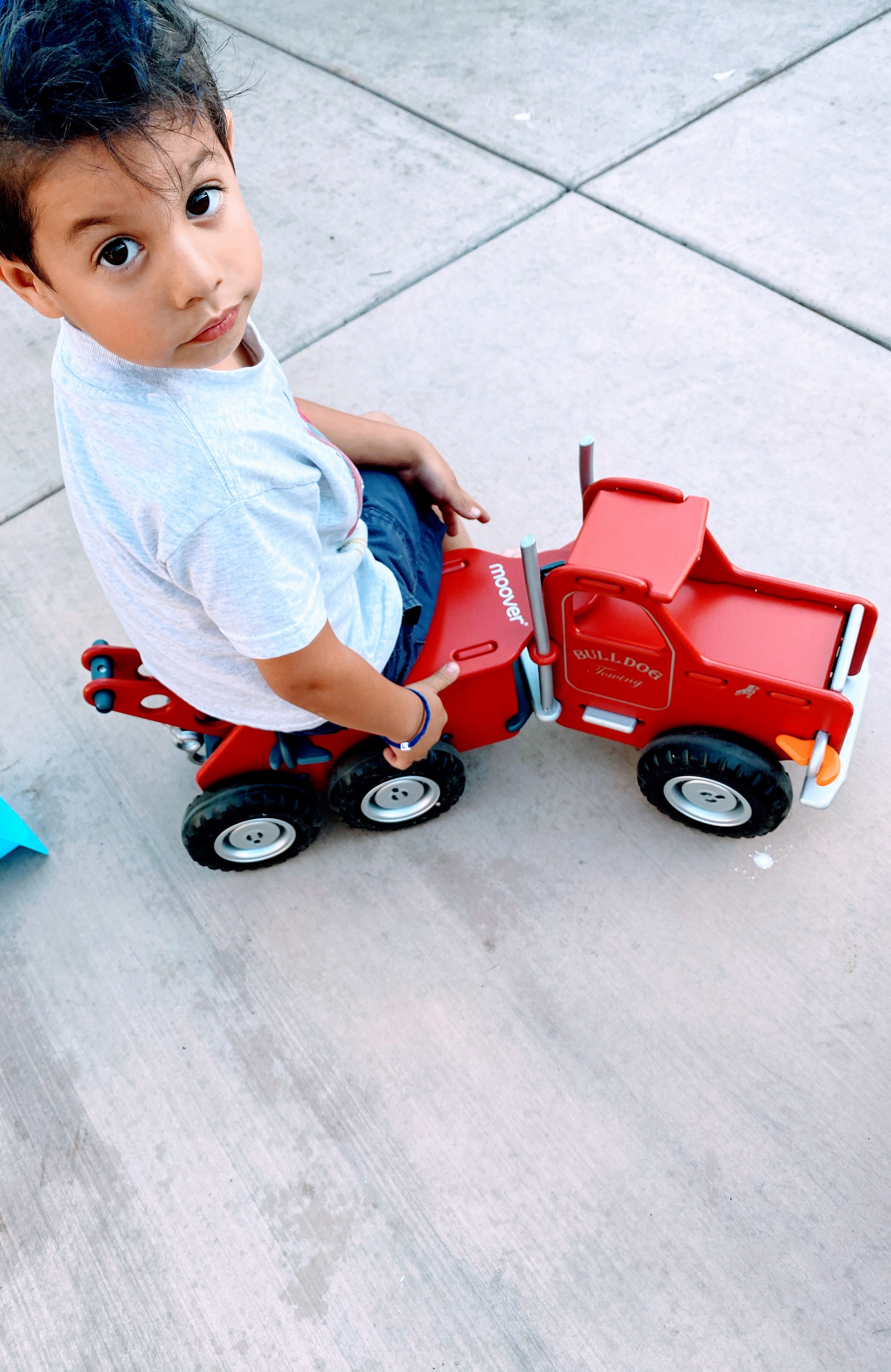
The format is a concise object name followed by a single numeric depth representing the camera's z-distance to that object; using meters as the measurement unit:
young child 0.78
